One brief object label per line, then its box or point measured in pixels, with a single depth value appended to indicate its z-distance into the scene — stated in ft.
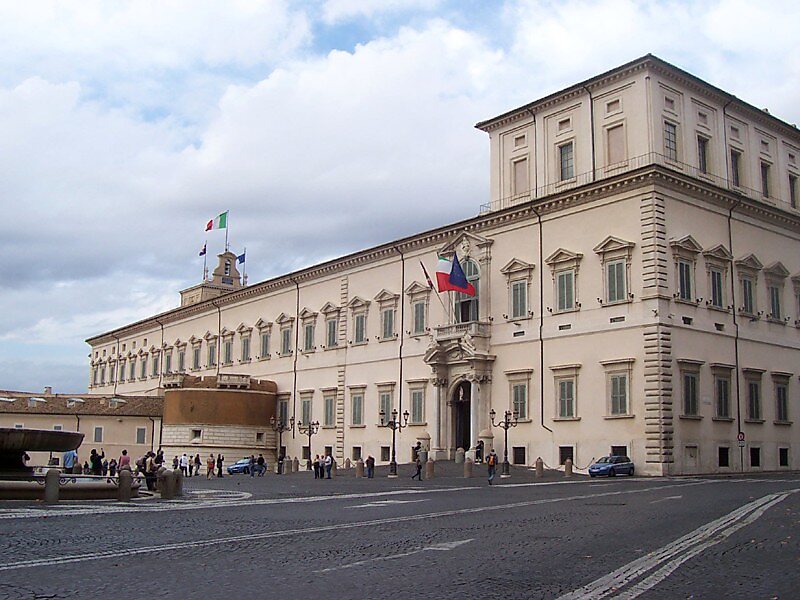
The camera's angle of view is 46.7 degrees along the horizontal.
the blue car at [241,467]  191.95
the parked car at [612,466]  122.72
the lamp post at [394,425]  144.85
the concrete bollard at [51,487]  74.13
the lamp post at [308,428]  190.70
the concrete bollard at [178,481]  87.45
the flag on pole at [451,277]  150.30
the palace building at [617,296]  128.57
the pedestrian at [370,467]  142.31
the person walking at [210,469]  171.26
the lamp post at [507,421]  140.23
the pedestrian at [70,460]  133.02
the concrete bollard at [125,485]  79.97
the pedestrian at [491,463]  110.73
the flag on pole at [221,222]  254.68
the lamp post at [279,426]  208.25
